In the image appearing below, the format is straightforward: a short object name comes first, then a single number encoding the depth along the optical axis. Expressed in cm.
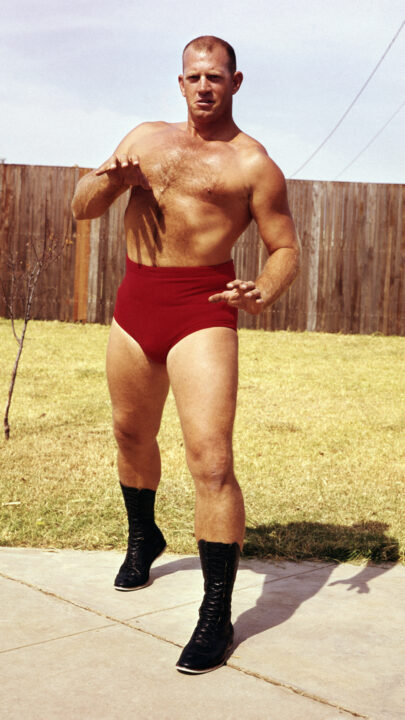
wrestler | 279
